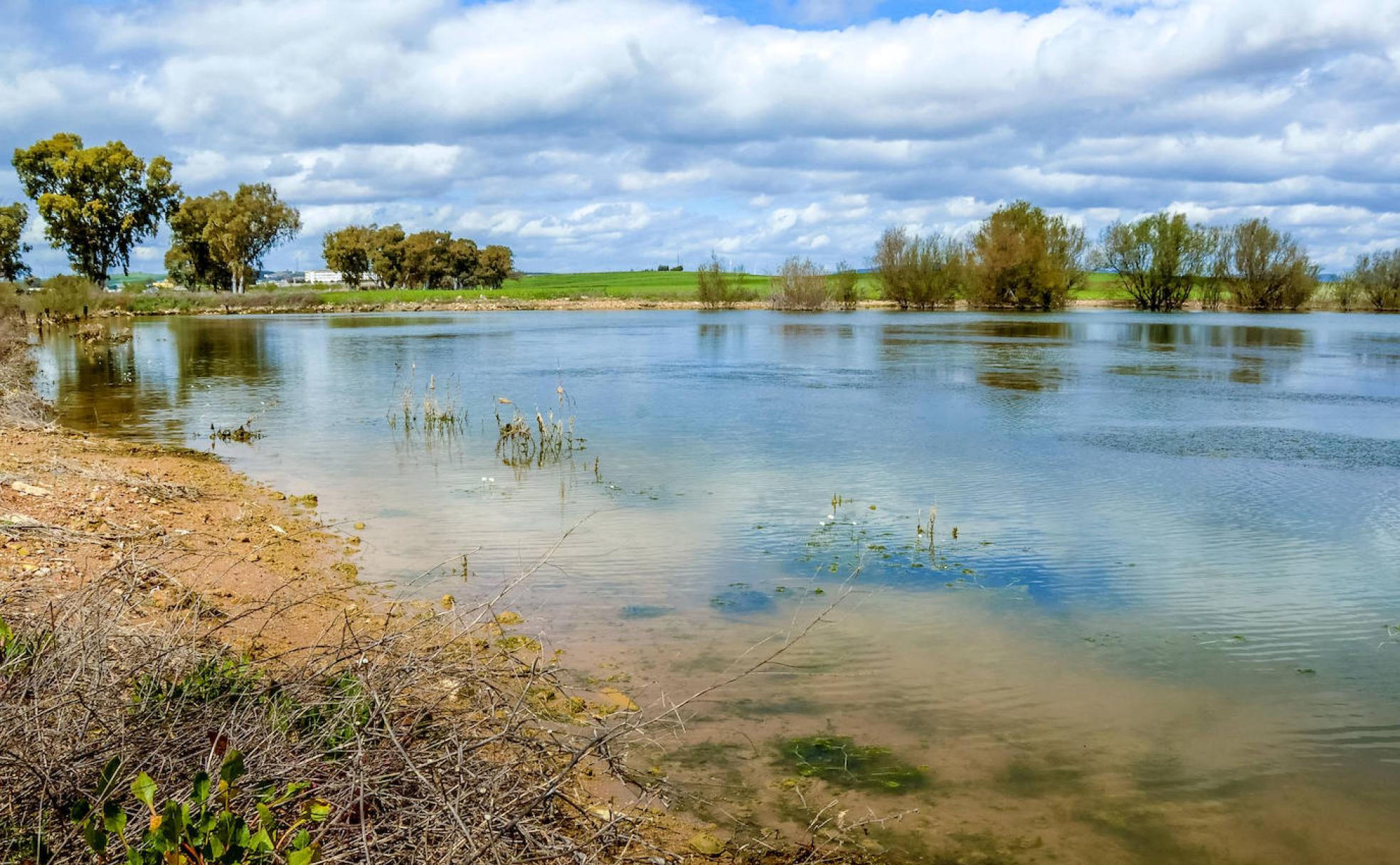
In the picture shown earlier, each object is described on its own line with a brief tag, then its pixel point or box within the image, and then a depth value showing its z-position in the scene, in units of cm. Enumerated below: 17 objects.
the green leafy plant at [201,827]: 300
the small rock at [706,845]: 511
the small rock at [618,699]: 674
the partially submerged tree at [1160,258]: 8456
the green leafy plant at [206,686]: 412
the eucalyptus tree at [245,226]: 8519
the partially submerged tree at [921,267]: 8531
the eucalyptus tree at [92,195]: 7269
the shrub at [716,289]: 8988
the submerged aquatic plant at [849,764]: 596
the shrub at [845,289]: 8644
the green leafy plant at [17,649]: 407
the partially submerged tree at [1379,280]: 8656
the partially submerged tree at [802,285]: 8506
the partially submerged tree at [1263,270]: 8500
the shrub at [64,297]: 5703
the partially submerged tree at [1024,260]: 7831
